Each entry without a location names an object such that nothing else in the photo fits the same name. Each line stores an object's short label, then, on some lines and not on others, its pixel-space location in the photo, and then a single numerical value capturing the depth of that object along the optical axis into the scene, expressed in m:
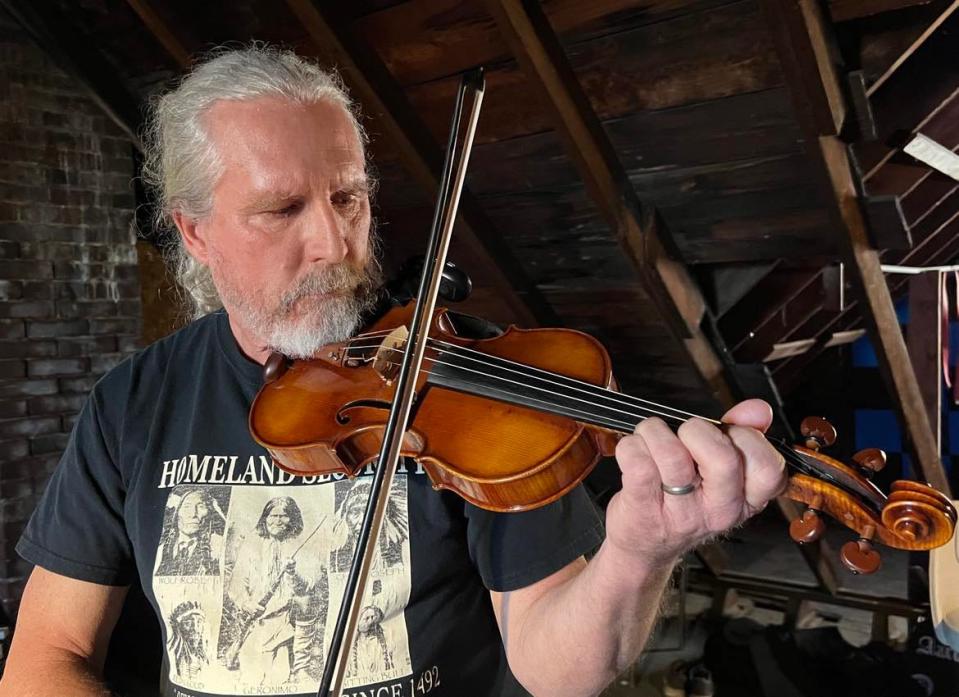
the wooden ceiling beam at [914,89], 1.94
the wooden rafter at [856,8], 1.67
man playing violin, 1.04
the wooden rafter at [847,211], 1.65
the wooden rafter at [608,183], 1.86
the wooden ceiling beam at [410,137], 2.09
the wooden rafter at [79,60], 2.73
